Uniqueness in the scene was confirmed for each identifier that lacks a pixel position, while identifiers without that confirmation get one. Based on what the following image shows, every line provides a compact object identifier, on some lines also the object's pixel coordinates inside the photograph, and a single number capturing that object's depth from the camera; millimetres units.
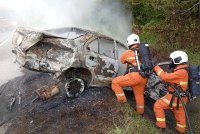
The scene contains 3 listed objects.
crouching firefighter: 3091
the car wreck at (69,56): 3473
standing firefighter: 3344
